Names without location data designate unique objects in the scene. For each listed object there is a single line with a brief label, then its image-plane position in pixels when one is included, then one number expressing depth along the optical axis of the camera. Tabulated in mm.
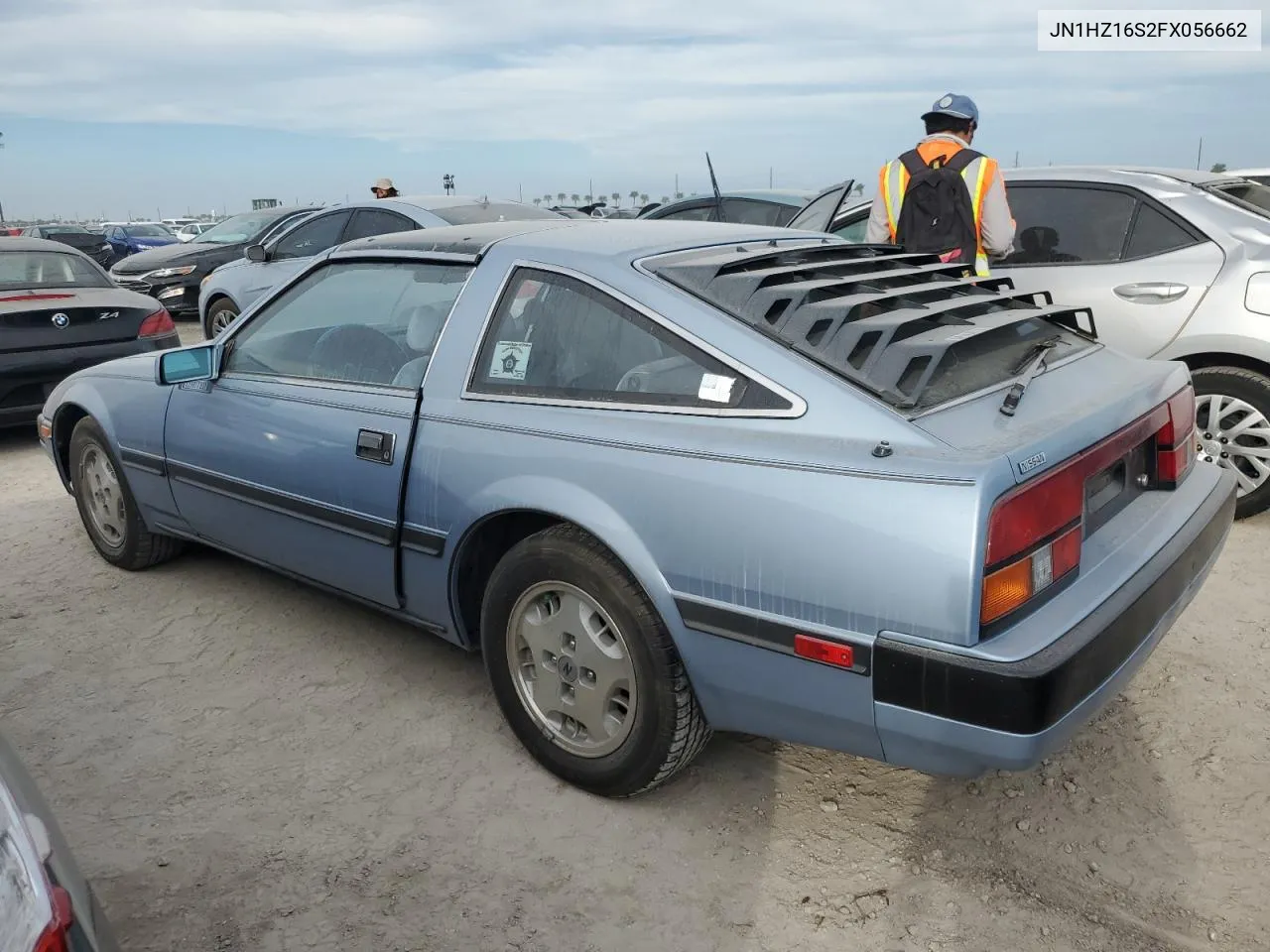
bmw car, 6477
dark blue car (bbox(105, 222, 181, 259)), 24609
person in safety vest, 4645
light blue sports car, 2086
